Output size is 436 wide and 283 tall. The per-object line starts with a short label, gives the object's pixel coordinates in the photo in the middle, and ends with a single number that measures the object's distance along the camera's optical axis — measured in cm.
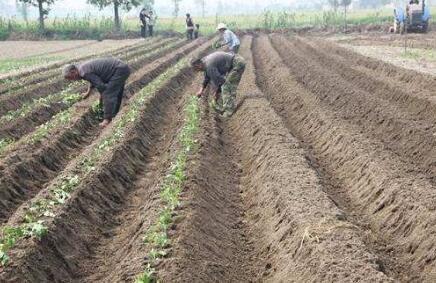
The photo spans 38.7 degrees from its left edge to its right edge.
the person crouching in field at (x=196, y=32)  4322
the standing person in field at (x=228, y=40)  1758
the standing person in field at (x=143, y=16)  4406
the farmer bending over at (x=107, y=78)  1241
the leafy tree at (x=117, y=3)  4938
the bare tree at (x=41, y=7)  4641
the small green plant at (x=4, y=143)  1064
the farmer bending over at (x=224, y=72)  1350
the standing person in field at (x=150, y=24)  4504
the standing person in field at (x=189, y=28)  4071
